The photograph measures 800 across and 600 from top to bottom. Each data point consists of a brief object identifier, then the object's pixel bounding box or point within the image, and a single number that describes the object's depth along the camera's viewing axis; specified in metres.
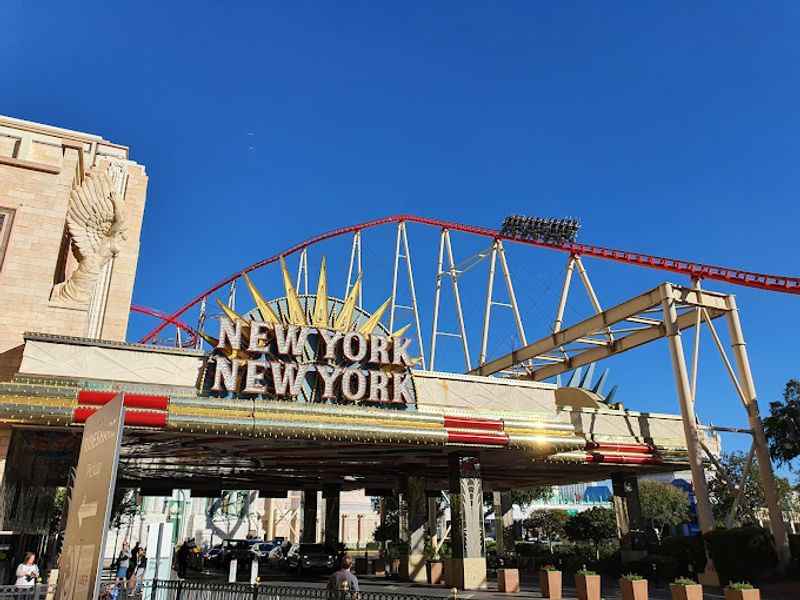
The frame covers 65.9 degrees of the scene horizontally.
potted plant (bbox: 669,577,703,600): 16.48
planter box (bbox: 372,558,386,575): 35.47
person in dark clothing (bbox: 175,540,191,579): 27.41
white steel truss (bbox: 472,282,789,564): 26.66
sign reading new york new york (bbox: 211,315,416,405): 21.22
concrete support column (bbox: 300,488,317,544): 38.16
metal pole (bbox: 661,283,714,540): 26.19
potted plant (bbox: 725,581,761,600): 15.53
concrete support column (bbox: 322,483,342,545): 36.17
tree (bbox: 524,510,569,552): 74.06
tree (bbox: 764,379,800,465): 35.59
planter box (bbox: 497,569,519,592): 22.70
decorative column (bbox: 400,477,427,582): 29.38
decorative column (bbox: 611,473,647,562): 32.44
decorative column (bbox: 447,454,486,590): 23.72
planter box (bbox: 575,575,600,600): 18.66
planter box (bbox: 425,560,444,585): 27.83
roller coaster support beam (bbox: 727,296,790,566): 25.34
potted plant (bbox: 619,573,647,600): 17.70
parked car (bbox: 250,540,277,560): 38.58
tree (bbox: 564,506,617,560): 55.75
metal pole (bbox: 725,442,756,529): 26.75
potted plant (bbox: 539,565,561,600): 20.20
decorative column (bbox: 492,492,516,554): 44.25
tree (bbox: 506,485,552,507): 70.69
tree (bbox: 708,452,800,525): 54.23
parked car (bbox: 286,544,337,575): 30.02
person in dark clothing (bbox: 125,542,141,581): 23.38
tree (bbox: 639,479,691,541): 71.83
